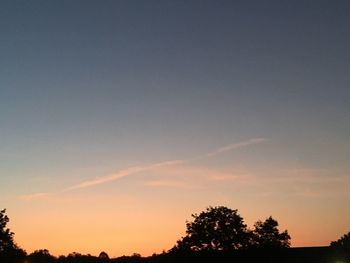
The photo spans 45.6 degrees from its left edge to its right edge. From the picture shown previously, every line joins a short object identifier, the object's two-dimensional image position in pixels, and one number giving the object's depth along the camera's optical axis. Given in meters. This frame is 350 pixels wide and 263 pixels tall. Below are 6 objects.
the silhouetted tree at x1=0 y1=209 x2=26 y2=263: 73.62
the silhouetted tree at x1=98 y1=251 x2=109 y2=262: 179.88
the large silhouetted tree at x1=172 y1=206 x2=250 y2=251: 84.50
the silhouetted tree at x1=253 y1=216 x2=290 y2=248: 96.76
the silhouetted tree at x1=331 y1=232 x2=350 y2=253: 105.82
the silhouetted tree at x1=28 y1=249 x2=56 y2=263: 171.93
